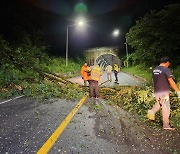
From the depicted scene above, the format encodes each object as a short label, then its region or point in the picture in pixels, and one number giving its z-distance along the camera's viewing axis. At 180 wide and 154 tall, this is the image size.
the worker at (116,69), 12.29
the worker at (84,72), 8.71
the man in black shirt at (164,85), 3.48
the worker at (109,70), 12.75
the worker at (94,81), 6.39
